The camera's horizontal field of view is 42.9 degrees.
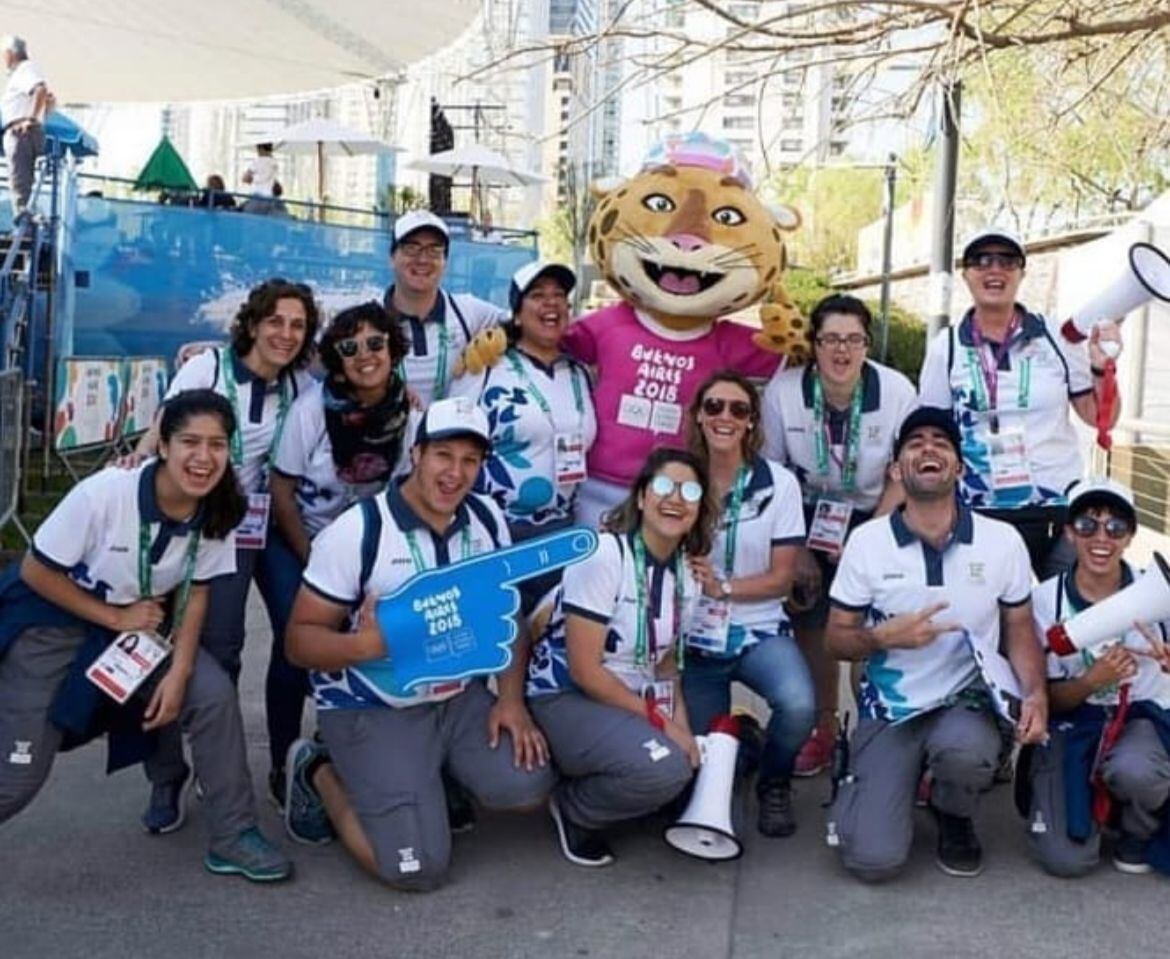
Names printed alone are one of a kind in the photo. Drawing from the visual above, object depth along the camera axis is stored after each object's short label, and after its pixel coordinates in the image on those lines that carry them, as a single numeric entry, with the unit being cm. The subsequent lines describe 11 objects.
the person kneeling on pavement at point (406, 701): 404
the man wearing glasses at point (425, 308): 485
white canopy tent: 1952
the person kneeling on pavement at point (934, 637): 421
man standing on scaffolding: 1126
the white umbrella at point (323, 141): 1961
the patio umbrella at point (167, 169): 1452
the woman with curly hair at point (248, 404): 443
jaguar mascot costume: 493
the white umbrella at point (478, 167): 2109
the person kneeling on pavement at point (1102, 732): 416
